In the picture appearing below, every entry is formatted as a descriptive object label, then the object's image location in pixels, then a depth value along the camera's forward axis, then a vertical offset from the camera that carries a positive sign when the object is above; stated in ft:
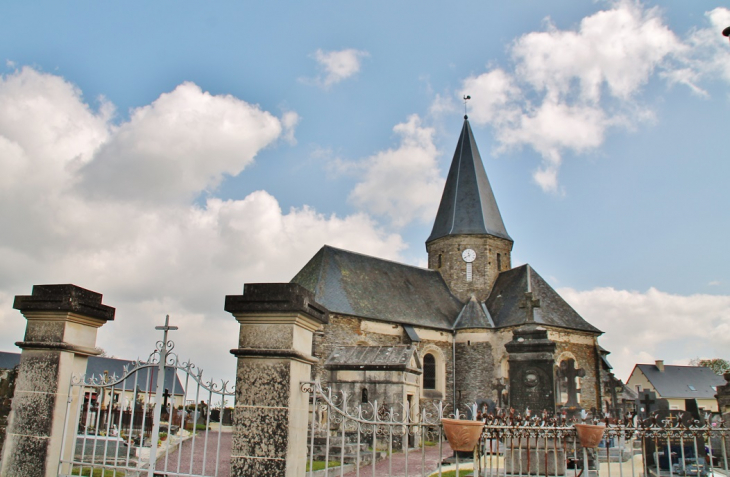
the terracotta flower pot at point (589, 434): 21.98 -1.51
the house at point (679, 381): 157.69 +3.71
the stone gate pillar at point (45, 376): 20.29 +0.17
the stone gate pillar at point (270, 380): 16.99 +0.16
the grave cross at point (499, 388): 59.67 +0.30
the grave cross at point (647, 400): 46.56 -0.44
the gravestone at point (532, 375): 35.53 +1.01
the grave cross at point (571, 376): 41.78 +1.17
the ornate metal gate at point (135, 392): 17.66 -0.31
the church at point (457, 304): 91.76 +14.25
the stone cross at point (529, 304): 45.41 +6.79
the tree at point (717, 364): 194.59 +10.75
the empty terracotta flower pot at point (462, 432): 19.26 -1.35
